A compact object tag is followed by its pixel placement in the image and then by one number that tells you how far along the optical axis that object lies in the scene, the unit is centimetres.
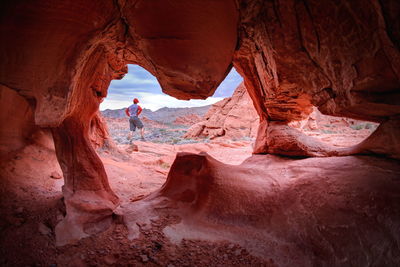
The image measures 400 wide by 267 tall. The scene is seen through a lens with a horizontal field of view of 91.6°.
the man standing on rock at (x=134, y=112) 988
